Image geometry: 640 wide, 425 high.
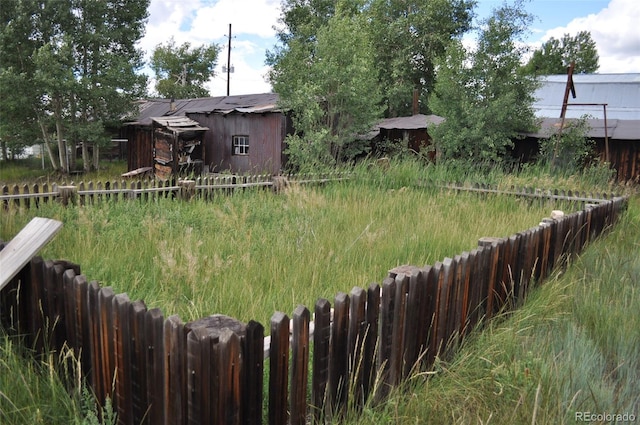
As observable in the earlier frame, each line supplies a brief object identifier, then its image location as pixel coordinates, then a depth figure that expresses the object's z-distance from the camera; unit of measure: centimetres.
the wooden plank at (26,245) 254
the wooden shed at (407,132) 1881
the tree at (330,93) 1510
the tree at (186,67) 3947
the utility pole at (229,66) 3876
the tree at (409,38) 2586
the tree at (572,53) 4788
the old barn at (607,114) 1595
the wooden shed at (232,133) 1686
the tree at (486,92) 1489
